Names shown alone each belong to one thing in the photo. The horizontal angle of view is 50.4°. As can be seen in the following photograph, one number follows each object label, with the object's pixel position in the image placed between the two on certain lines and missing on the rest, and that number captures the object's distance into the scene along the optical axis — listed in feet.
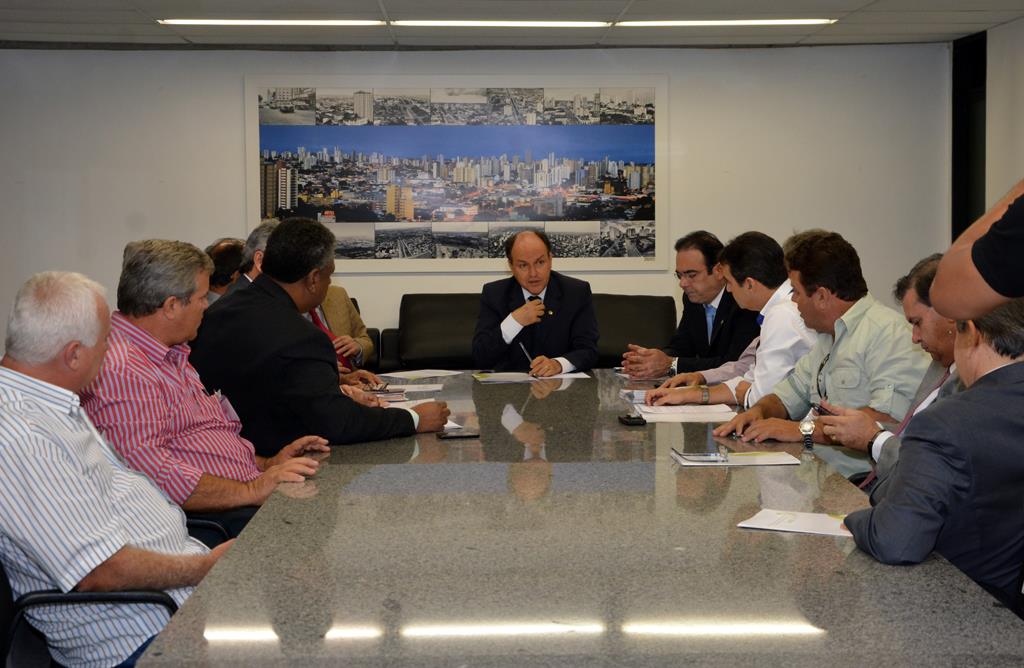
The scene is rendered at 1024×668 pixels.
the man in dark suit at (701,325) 15.98
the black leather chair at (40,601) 6.80
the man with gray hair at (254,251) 15.31
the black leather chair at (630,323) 23.97
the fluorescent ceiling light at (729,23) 22.30
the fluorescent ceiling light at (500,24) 22.08
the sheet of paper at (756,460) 9.05
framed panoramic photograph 25.11
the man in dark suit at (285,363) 10.21
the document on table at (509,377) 15.26
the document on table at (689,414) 11.53
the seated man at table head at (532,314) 17.60
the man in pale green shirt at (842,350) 11.00
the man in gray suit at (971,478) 6.20
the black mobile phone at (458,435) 10.54
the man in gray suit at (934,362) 9.50
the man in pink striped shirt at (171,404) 8.89
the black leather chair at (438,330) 23.86
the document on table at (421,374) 16.17
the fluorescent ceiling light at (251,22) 21.76
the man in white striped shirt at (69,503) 6.89
